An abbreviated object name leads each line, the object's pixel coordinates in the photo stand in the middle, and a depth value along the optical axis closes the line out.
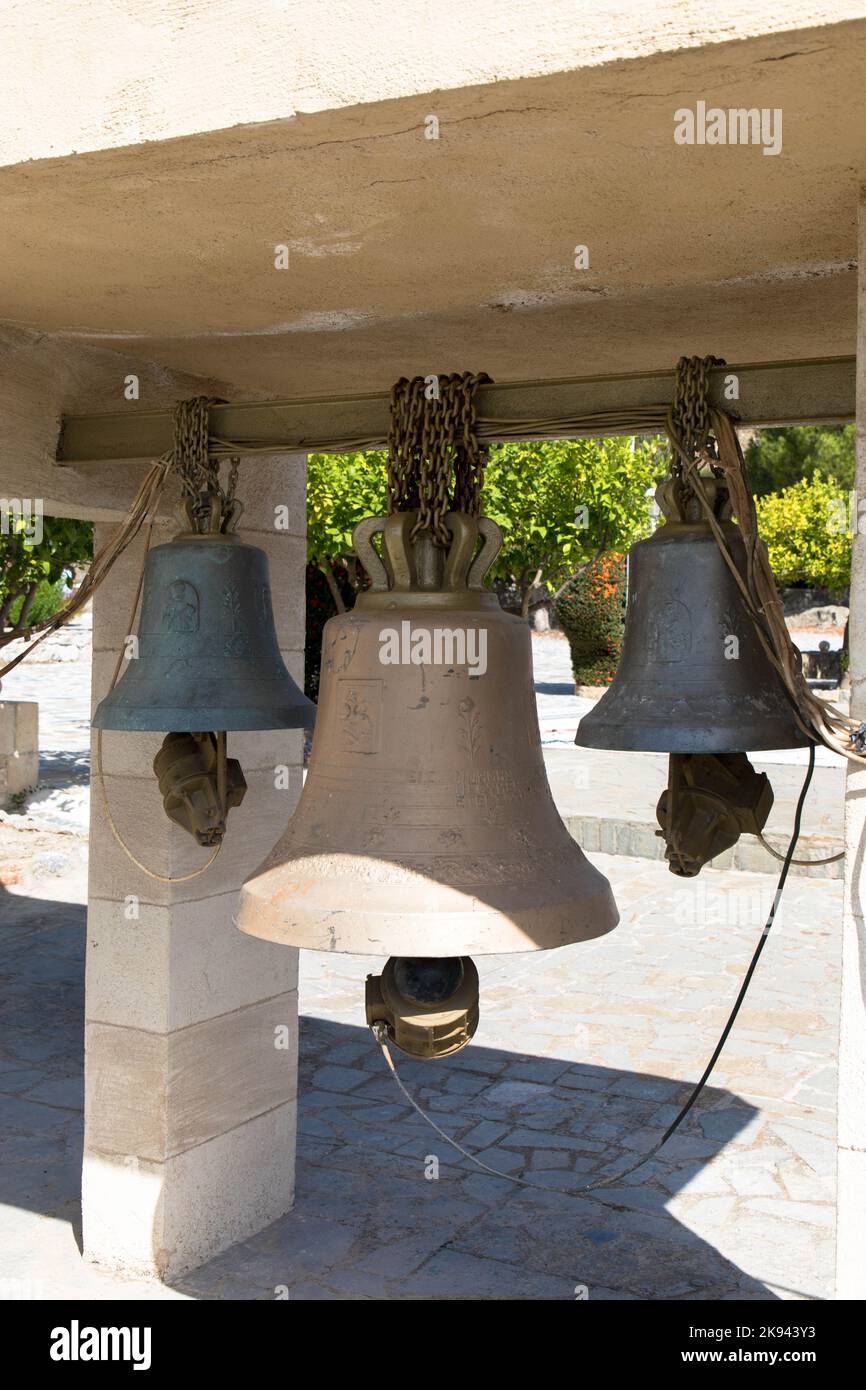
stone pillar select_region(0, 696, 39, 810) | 11.66
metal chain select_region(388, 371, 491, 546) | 2.13
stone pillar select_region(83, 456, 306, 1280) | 3.78
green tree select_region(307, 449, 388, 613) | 13.19
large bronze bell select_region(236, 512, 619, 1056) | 1.92
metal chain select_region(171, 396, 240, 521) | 2.68
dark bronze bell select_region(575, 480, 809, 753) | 2.11
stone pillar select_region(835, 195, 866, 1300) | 1.75
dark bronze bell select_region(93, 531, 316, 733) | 2.68
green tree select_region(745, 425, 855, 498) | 34.06
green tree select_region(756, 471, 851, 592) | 28.30
